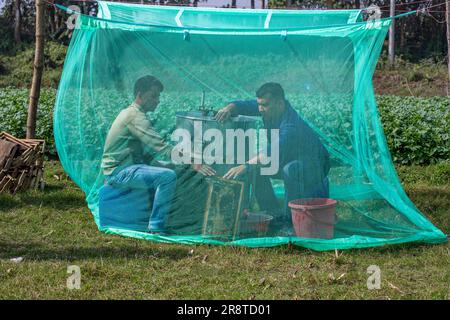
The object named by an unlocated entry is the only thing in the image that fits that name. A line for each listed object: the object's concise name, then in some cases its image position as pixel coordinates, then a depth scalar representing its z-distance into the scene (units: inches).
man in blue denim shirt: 223.5
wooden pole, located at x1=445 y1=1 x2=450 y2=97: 360.8
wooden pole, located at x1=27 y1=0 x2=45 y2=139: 301.4
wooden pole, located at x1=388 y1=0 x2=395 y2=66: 1004.7
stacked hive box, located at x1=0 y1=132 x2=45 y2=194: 285.7
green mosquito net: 221.0
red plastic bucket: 215.0
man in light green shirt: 226.2
